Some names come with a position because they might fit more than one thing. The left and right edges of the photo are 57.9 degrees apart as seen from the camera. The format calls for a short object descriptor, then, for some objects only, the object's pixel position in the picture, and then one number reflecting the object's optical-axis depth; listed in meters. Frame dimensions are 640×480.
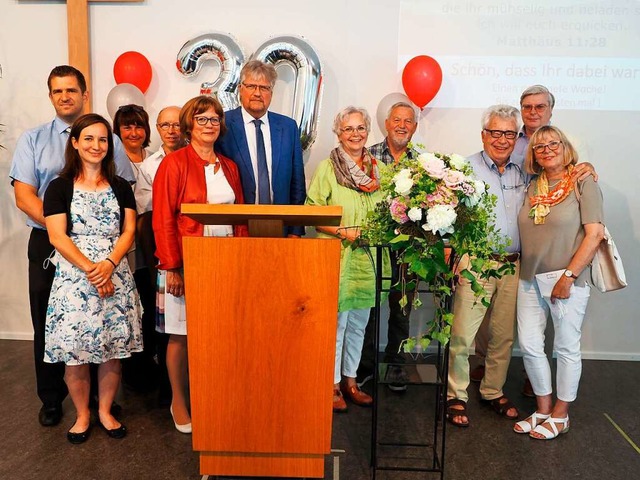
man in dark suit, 3.05
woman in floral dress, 2.63
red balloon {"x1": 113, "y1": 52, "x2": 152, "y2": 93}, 3.91
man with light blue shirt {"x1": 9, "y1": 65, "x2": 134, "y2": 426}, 2.91
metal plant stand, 2.34
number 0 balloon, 3.79
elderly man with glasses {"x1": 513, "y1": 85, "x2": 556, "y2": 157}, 3.38
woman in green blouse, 3.03
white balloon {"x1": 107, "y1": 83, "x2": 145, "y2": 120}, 3.67
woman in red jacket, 2.62
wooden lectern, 1.93
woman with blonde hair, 2.84
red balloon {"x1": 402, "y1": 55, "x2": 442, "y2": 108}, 3.81
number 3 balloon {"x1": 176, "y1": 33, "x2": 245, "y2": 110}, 3.83
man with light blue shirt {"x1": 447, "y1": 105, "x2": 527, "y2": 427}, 3.04
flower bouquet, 2.15
